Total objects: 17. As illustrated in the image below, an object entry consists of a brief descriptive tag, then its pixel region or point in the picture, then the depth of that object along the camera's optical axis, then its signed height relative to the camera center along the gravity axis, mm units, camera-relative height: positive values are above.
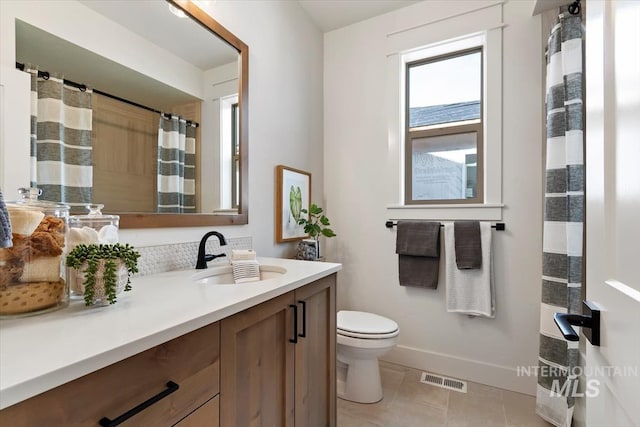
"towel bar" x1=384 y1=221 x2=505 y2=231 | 1915 -74
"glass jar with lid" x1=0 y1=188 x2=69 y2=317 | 623 -104
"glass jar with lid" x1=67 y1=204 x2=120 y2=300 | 724 -49
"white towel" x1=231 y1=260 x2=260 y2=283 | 1290 -250
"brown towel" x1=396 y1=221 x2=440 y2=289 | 2053 -271
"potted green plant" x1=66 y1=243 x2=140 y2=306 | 700 -140
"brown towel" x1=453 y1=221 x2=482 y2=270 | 1924 -205
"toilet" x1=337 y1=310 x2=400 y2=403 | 1699 -804
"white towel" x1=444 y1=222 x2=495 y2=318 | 1916 -456
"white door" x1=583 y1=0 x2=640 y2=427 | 478 +18
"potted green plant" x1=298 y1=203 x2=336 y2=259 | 2115 -80
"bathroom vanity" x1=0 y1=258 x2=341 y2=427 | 465 -300
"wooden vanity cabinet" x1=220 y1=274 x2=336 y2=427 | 807 -496
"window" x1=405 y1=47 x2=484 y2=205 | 2119 +636
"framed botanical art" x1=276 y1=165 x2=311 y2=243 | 1935 +97
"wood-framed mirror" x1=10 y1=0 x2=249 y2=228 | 1083 +446
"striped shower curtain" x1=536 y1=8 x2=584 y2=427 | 1463 -17
